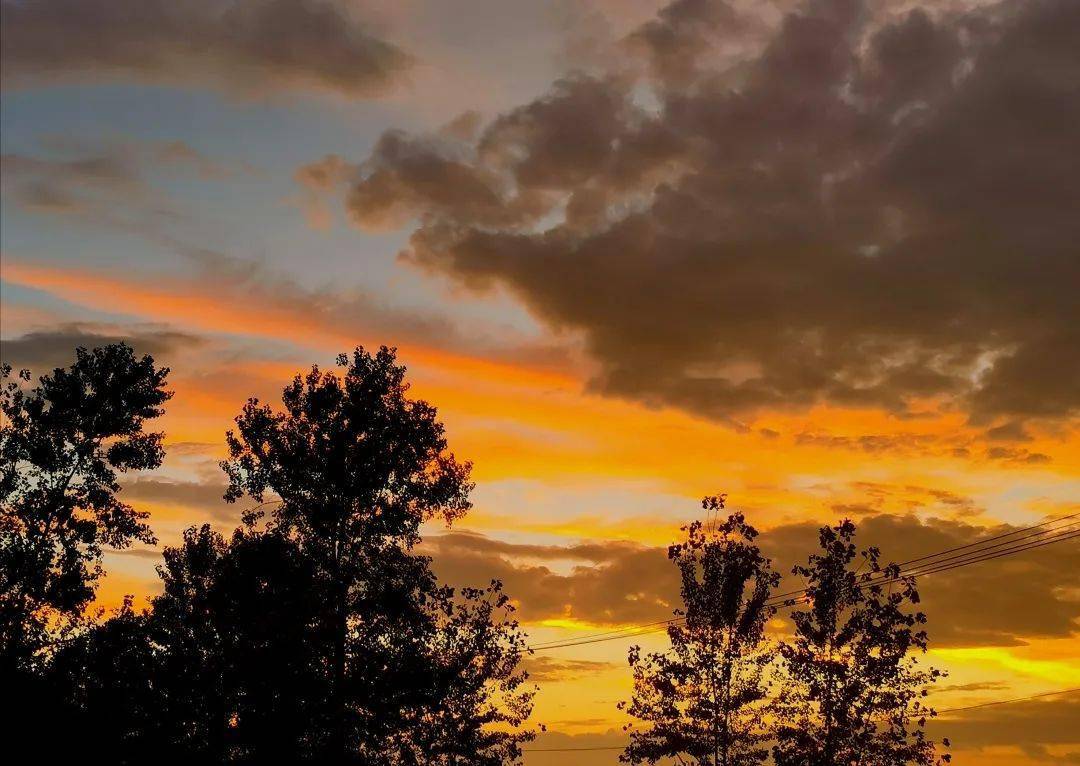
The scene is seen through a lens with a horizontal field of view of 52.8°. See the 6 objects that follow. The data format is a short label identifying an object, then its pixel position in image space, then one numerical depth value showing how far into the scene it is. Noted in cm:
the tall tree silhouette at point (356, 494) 4388
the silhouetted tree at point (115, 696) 4419
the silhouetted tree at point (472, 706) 5966
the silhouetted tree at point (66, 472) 4562
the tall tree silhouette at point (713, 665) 4919
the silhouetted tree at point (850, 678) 4647
